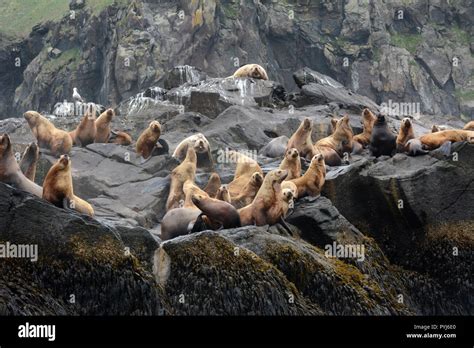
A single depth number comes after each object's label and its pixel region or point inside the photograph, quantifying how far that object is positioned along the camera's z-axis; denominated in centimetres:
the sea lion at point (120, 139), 2308
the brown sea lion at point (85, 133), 2212
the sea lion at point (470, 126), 2086
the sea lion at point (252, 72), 3017
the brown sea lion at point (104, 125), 2273
